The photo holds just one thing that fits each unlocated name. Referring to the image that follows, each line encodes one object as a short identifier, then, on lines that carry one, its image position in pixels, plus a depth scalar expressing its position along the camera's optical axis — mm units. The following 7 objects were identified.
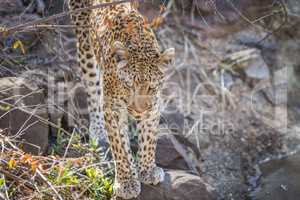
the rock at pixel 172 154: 16500
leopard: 13562
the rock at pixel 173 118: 18875
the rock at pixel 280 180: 17875
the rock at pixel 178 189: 15047
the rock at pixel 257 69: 22187
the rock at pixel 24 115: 15594
